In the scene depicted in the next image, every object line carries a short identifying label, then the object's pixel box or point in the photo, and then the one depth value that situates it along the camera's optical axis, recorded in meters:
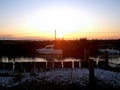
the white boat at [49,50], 18.91
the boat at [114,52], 19.76
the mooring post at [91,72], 4.53
